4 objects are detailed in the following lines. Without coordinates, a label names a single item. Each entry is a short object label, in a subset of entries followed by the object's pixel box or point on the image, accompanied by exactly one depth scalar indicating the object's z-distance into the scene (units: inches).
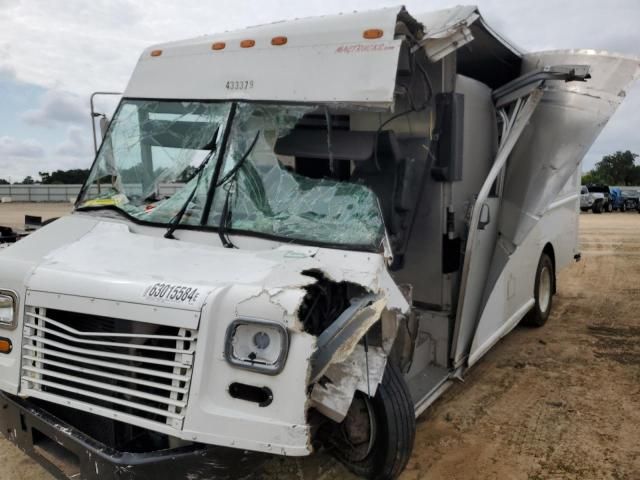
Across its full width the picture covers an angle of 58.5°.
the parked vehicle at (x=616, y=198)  1264.8
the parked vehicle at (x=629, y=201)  1283.2
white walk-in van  103.6
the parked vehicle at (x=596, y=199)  1193.5
